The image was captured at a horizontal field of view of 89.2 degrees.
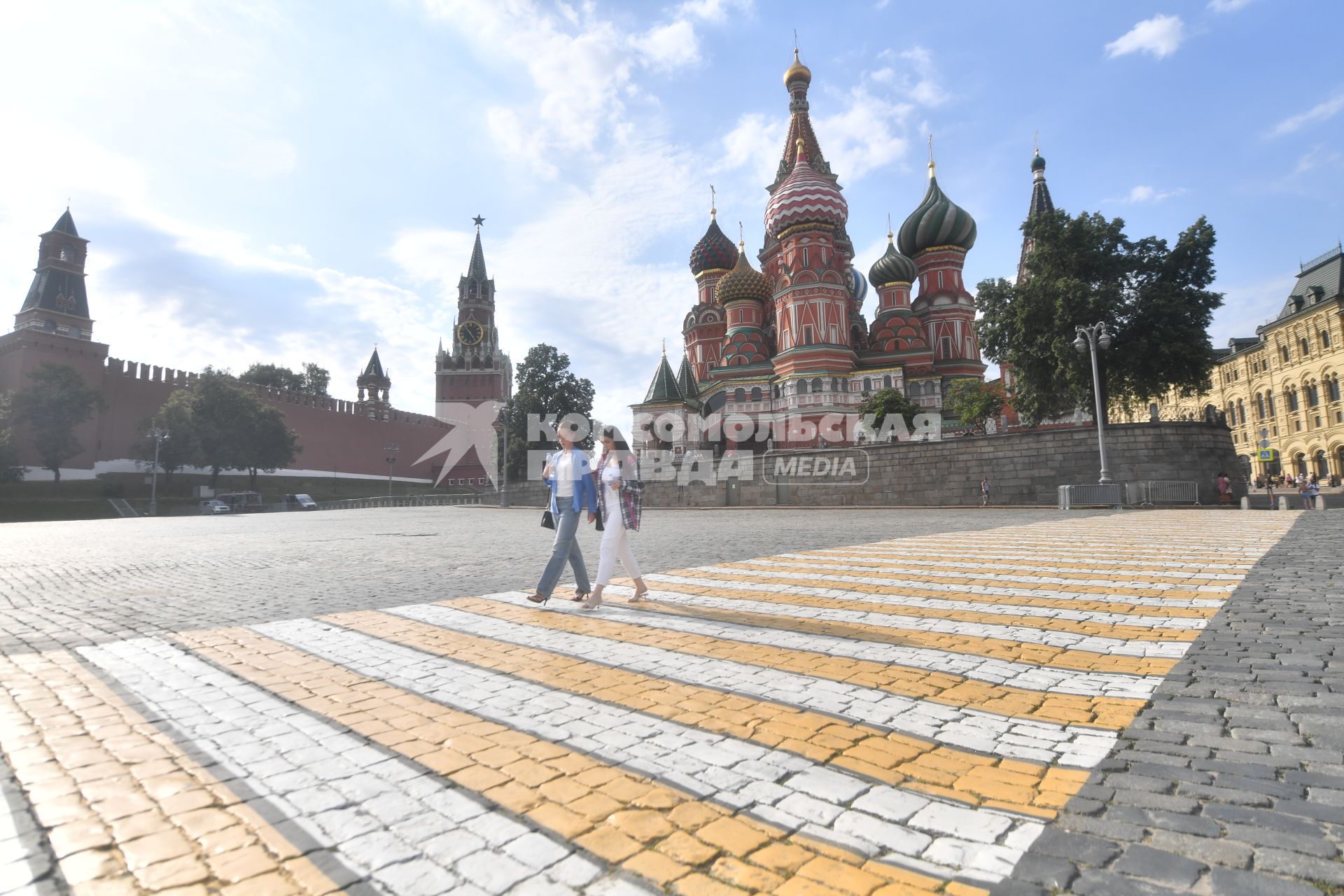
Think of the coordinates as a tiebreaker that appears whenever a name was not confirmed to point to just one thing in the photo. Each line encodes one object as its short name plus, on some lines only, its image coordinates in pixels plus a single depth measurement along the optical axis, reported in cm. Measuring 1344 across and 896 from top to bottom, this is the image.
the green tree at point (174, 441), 4653
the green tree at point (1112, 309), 2475
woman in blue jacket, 592
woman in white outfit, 602
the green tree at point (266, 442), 5050
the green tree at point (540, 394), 4781
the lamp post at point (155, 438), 4022
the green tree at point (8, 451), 3991
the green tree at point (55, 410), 4194
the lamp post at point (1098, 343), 2162
